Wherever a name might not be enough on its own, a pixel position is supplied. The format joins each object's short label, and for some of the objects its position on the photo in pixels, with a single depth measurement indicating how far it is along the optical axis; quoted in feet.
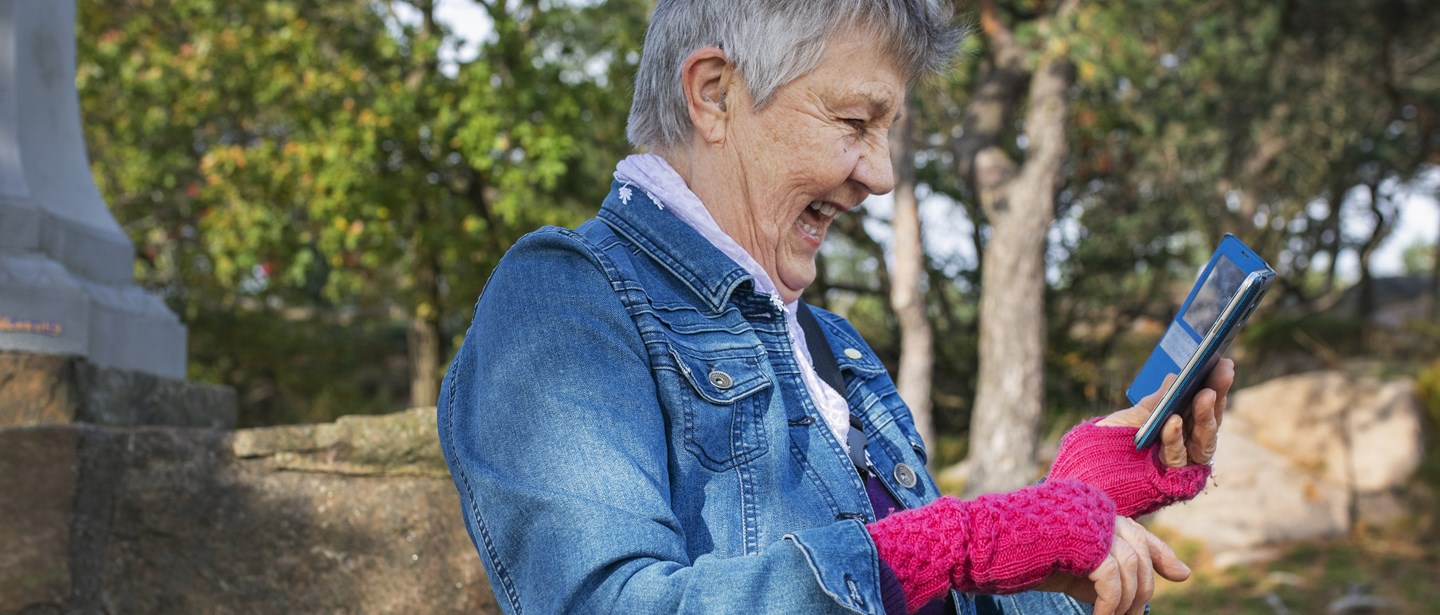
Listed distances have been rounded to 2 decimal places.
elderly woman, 4.37
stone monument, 9.63
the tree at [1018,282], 28.37
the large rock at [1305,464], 31.40
